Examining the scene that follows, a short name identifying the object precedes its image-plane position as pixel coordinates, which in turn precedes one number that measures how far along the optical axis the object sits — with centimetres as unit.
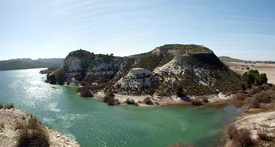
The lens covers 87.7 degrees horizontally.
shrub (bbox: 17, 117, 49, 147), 2111
